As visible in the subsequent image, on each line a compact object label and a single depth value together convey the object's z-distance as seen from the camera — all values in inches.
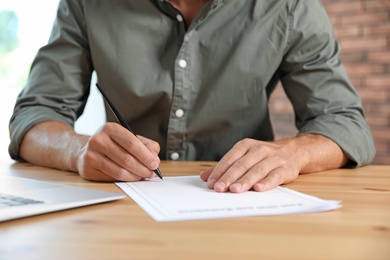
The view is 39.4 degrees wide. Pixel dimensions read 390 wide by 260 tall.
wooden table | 19.6
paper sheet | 26.1
